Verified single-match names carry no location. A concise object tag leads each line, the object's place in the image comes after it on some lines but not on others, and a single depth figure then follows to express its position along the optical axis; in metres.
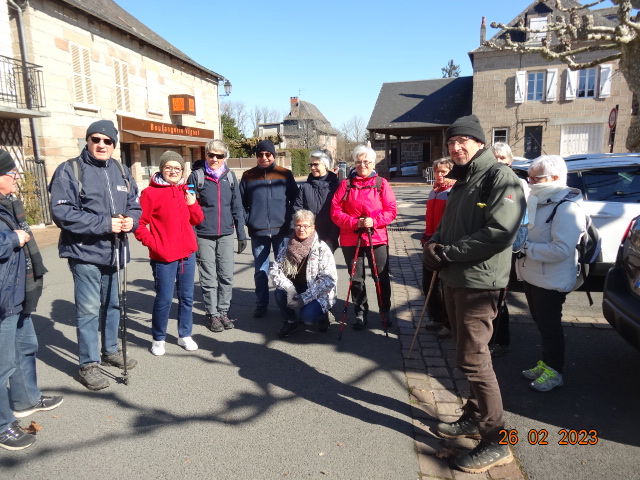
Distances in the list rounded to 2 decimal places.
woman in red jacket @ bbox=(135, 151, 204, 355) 4.17
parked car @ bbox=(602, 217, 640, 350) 3.19
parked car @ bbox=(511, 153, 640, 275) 5.16
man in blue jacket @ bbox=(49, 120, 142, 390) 3.46
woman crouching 4.61
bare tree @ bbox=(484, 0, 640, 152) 10.12
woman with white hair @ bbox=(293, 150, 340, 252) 5.14
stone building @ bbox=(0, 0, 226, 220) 13.25
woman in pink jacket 4.66
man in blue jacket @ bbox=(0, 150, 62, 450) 2.88
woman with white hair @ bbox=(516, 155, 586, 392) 3.34
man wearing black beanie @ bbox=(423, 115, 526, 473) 2.56
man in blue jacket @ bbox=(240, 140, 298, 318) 5.21
